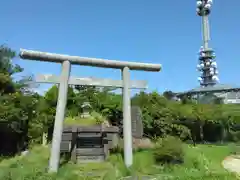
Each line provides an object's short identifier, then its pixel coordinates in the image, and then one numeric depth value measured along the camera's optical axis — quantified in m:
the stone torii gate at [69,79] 5.35
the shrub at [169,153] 6.34
